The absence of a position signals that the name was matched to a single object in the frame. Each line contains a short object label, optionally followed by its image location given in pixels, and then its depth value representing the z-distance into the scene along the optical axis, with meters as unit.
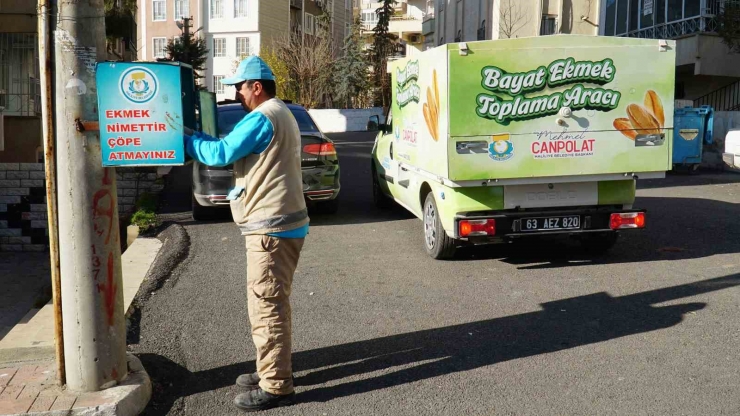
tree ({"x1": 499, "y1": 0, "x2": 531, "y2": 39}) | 35.97
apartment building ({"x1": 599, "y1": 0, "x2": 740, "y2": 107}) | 25.80
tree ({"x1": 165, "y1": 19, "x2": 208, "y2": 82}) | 39.62
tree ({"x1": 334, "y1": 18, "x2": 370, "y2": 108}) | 58.56
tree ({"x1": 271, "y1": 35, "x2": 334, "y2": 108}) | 53.50
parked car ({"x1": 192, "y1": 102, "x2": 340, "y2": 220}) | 10.79
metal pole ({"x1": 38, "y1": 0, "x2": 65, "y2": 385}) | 4.44
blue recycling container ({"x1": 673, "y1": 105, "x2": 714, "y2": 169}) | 19.58
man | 4.61
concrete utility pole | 4.46
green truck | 7.88
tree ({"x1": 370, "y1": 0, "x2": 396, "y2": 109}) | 60.84
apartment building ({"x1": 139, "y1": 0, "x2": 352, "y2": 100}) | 57.44
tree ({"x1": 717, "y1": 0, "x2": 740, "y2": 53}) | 24.20
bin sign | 4.42
